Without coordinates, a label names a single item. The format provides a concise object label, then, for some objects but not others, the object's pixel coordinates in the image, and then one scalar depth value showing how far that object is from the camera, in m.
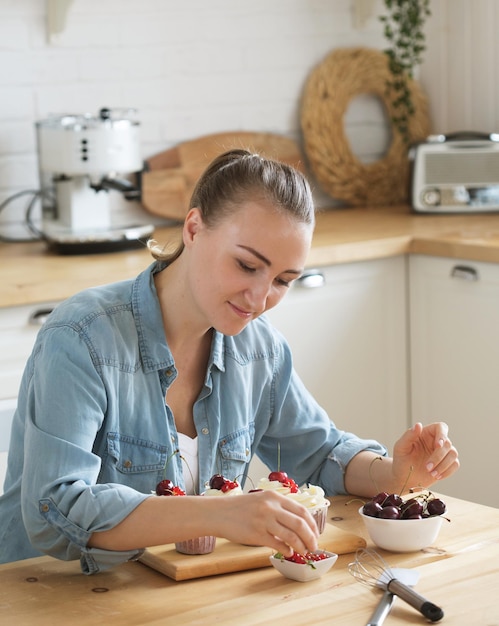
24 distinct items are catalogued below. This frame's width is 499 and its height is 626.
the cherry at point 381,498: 1.81
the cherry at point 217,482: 1.80
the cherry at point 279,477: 1.81
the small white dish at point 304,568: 1.68
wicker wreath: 3.53
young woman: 1.73
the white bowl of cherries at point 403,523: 1.75
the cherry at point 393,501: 1.80
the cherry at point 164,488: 1.78
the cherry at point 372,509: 1.78
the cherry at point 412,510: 1.77
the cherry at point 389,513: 1.77
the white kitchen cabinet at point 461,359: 2.98
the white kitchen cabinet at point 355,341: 3.01
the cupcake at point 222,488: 1.80
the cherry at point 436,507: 1.77
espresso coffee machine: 2.92
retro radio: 3.39
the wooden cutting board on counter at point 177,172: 3.31
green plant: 3.55
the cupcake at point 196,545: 1.73
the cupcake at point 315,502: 1.78
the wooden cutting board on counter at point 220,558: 1.70
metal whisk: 1.59
